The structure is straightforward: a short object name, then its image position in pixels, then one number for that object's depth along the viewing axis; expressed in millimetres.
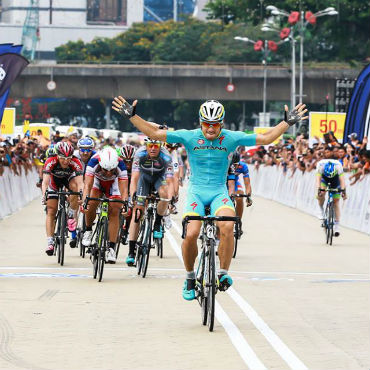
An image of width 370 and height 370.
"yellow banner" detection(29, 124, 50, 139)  60262
